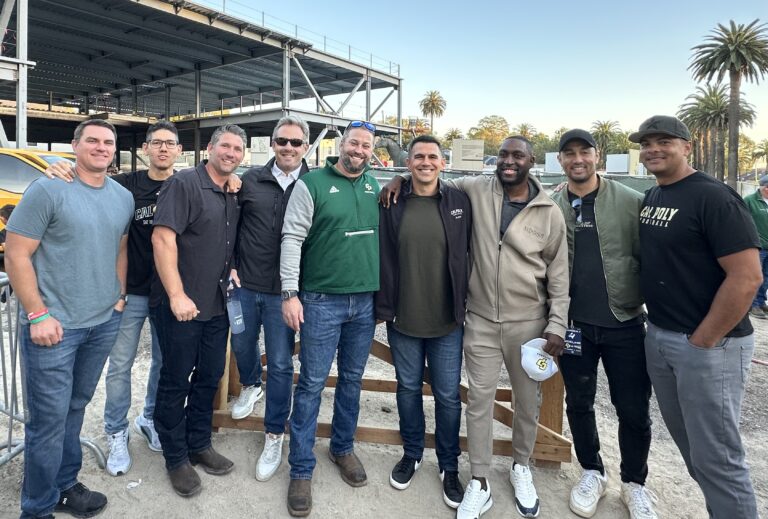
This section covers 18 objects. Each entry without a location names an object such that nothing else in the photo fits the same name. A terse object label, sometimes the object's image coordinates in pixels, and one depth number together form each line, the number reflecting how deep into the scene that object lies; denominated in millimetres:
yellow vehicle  7855
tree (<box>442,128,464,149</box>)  76562
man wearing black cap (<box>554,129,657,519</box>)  2750
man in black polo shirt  2699
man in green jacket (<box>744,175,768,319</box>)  7207
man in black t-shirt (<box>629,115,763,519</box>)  2229
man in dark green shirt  2818
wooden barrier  3184
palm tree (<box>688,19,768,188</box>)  30828
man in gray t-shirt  2305
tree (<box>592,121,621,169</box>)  69625
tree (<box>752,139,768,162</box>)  74500
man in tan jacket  2777
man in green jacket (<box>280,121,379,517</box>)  2809
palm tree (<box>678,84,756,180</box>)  41312
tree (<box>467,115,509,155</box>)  80812
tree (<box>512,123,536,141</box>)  82450
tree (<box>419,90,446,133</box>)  73750
